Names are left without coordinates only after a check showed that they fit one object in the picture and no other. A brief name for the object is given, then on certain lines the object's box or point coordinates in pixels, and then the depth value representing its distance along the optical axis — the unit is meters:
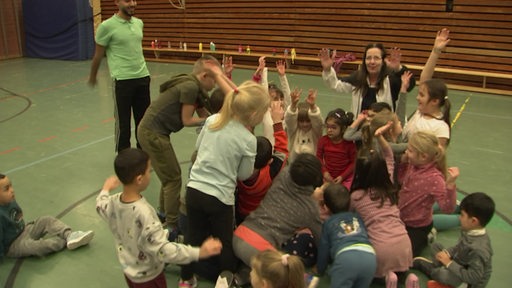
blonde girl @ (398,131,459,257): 2.78
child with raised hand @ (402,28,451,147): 3.15
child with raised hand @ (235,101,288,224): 2.79
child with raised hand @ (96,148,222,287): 2.04
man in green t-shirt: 4.19
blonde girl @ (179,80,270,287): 2.43
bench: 8.21
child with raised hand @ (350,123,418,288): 2.55
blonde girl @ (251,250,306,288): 1.89
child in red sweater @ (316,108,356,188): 3.57
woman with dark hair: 3.70
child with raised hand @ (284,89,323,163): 3.56
